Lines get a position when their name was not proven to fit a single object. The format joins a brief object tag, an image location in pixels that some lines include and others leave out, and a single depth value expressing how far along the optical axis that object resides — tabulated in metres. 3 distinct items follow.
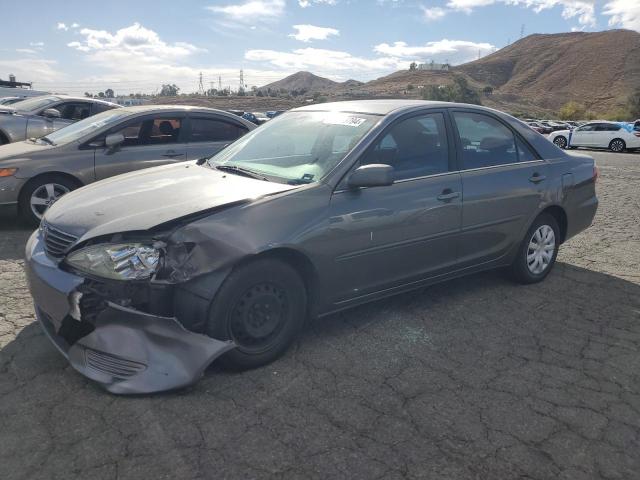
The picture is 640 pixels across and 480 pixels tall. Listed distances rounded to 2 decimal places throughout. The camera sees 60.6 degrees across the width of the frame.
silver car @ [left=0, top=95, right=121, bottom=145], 9.63
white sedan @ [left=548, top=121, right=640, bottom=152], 24.83
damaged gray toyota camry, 2.93
